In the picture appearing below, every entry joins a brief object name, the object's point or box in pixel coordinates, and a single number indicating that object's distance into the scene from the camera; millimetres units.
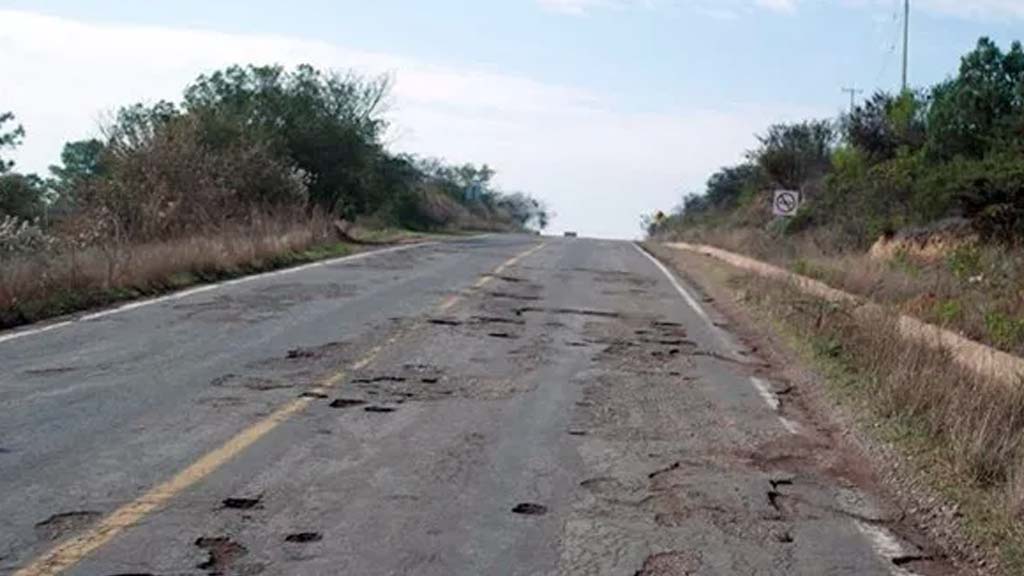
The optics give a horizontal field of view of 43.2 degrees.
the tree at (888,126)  40938
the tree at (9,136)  36344
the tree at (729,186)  66788
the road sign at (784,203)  33188
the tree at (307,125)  45250
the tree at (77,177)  28422
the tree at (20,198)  30391
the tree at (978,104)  33156
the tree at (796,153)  53719
